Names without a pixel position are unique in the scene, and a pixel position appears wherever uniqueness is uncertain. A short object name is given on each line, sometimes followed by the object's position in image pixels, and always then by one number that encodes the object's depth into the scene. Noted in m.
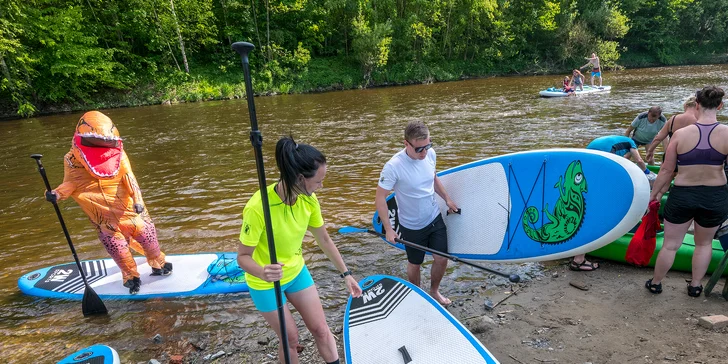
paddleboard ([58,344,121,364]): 3.02
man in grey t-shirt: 6.20
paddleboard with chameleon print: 3.66
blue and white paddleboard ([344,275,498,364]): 2.96
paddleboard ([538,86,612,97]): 17.78
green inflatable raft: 3.91
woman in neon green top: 2.22
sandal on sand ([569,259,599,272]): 4.33
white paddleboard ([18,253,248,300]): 4.55
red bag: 3.89
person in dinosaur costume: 3.93
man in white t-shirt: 3.45
